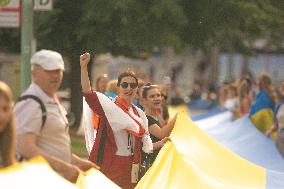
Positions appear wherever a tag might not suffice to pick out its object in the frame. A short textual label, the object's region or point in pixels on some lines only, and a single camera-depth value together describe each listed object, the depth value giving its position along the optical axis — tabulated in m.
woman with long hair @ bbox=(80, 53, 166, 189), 15.45
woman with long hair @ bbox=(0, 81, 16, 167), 9.81
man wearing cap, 10.99
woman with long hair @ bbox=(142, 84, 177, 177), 17.11
